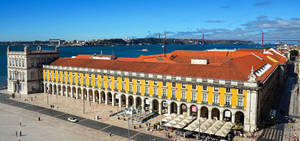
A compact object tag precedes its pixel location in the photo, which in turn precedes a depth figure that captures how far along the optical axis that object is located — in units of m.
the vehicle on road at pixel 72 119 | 54.31
